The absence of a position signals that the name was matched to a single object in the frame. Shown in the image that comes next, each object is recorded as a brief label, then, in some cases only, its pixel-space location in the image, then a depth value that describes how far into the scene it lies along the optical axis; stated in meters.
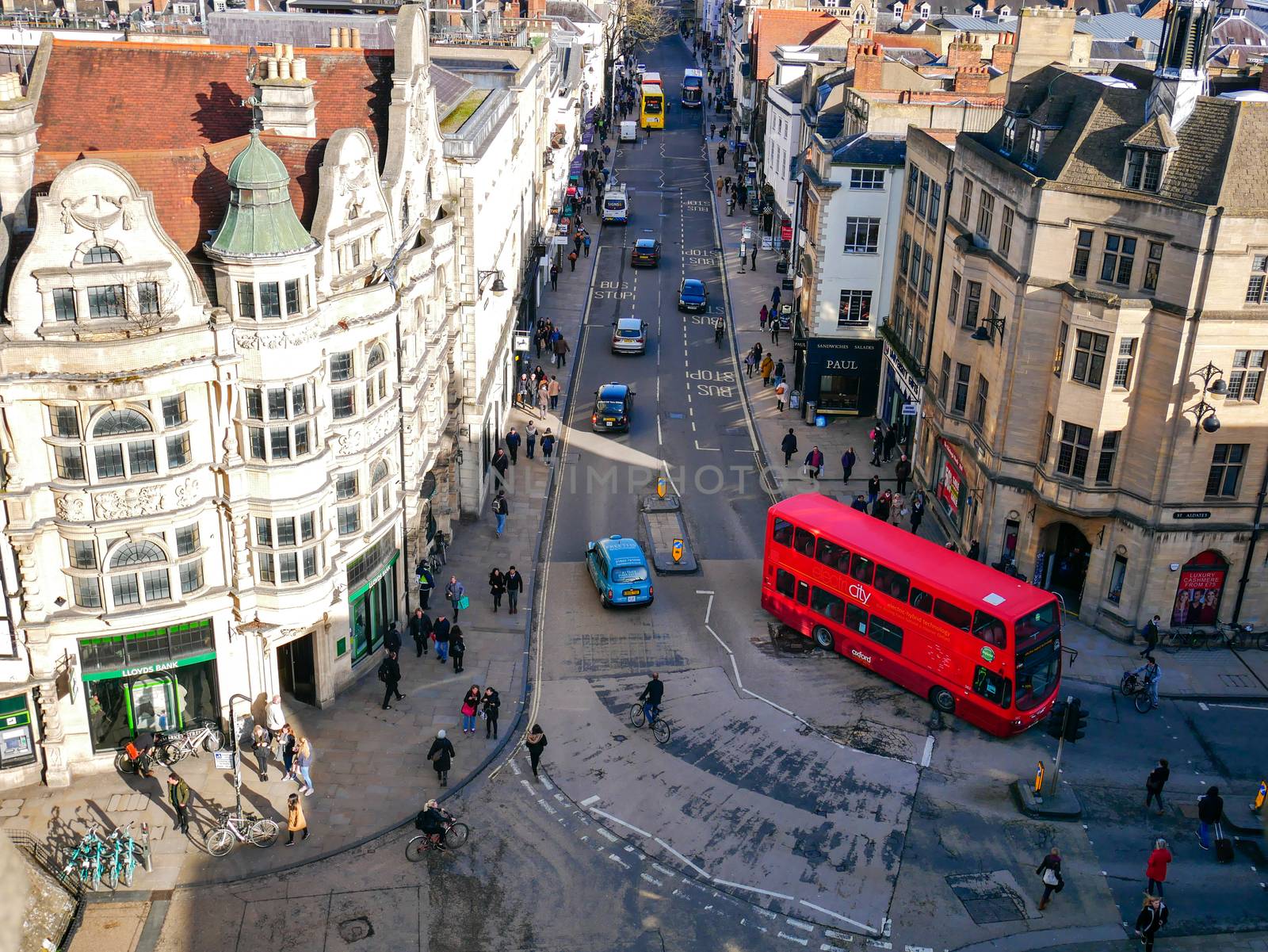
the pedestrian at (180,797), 34.56
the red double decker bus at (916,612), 38.28
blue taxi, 46.69
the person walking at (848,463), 57.69
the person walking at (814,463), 57.97
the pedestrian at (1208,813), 34.75
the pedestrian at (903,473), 56.88
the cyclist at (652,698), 39.47
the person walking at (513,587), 46.50
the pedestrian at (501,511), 52.25
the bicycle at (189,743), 36.78
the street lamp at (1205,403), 41.56
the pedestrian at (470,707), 38.44
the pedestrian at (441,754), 36.12
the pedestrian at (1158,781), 36.00
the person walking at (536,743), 37.34
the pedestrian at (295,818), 34.09
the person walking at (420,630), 43.31
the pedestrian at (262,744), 37.56
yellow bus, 148.12
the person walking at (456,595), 45.42
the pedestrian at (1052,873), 32.03
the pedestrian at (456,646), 42.19
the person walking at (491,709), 38.84
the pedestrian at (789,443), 59.44
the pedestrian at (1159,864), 32.38
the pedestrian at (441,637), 42.75
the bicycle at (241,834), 33.69
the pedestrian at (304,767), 35.87
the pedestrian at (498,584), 46.31
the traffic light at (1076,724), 38.56
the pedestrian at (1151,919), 30.67
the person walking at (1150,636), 43.41
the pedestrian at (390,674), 39.94
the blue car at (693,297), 84.19
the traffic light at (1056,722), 40.34
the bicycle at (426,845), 34.06
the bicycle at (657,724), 39.53
